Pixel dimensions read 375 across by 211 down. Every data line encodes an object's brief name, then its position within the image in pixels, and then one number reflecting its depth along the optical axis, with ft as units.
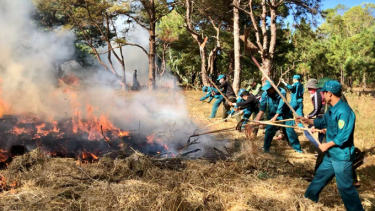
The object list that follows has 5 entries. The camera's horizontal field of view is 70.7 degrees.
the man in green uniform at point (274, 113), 18.66
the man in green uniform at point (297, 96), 20.72
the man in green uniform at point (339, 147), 9.52
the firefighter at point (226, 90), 30.28
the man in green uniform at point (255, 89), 27.63
